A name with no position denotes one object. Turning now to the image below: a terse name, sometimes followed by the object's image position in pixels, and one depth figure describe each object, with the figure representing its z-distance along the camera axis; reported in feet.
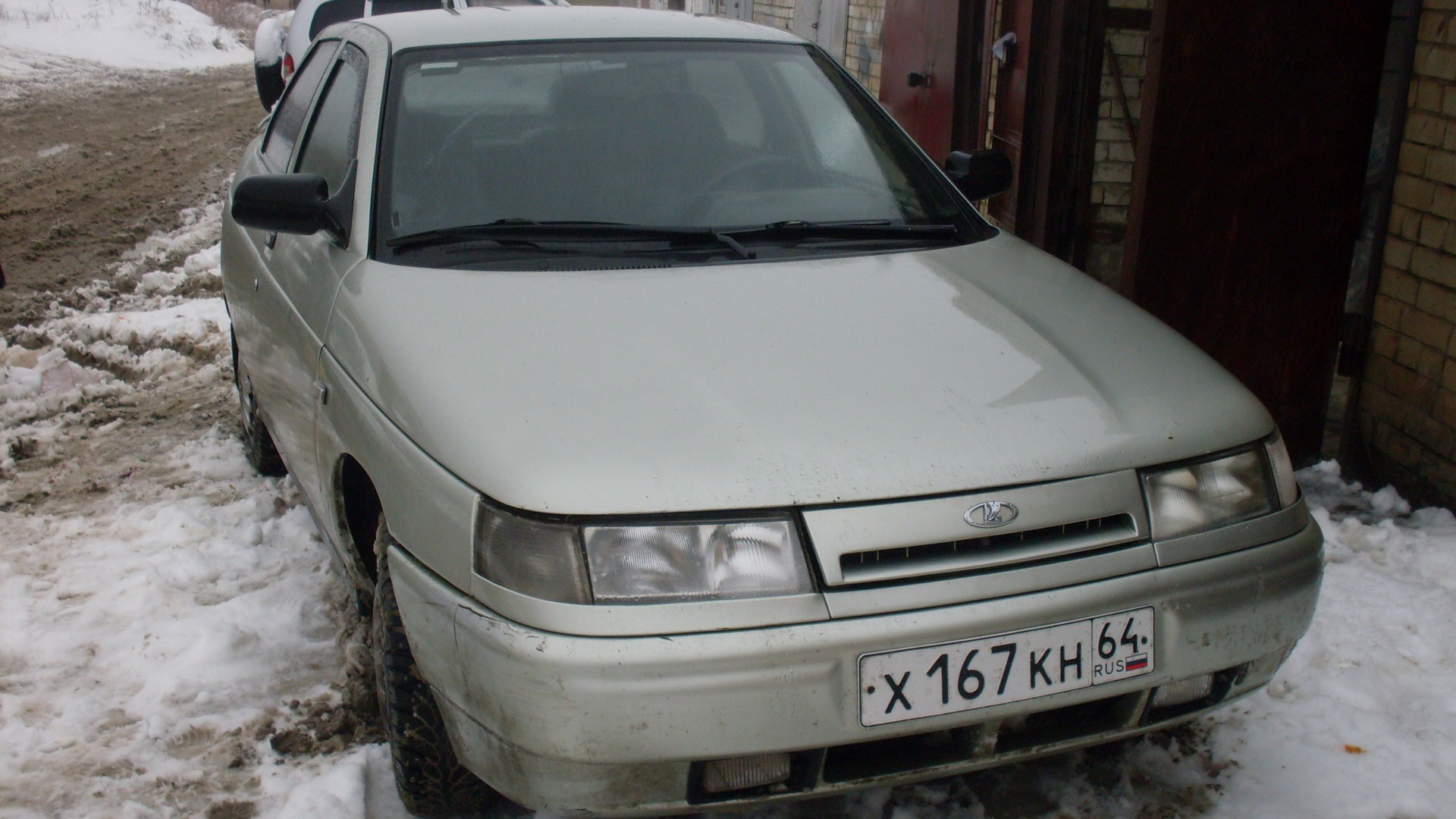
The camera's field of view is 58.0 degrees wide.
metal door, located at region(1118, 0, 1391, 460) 13.61
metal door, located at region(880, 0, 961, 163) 22.89
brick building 12.98
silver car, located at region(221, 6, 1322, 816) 6.55
